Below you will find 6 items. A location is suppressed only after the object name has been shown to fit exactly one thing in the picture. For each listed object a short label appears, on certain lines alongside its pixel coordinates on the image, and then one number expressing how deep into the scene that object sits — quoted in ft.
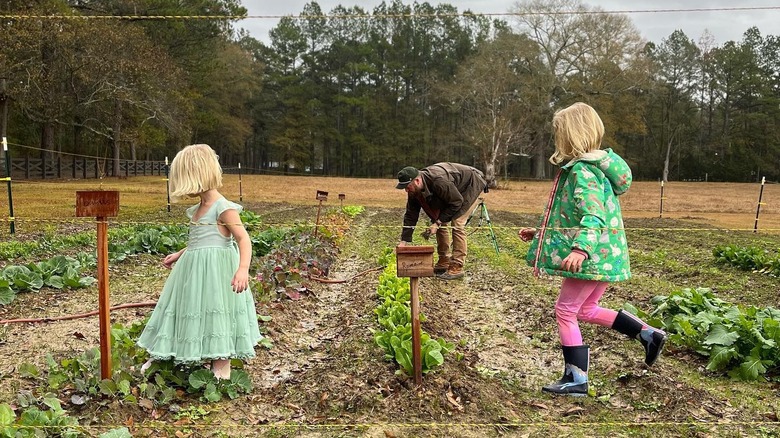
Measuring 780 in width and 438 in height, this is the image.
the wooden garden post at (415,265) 12.62
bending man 24.67
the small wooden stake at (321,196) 36.09
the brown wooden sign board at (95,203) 11.22
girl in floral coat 11.92
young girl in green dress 12.01
